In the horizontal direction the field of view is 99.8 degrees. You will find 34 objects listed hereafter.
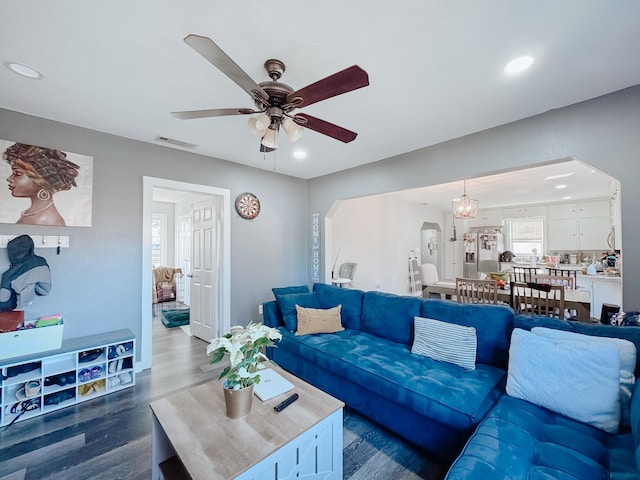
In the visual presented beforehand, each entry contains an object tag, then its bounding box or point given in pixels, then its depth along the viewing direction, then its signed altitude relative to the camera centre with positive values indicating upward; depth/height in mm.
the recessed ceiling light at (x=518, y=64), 1708 +1183
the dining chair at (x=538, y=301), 2888 -628
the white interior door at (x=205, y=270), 3805 -380
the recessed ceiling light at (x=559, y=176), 4180 +1108
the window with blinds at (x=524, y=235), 6723 +261
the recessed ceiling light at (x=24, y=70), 1782 +1188
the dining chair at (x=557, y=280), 3340 -444
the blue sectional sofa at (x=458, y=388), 1149 -913
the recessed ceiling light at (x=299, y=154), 3385 +1168
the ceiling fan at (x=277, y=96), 1227 +828
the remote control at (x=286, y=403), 1475 -891
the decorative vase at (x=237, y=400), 1391 -812
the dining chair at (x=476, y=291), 3340 -586
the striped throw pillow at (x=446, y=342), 2033 -771
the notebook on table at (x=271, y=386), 1610 -890
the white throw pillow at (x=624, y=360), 1365 -620
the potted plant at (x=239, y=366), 1379 -639
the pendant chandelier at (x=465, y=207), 4242 +617
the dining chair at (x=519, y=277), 3702 -459
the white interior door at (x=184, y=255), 6331 -241
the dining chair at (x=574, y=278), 3338 -416
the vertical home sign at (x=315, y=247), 4582 -33
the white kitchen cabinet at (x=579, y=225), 5805 +453
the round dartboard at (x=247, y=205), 3895 +587
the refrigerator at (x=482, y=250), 7082 -123
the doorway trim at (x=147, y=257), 3045 -139
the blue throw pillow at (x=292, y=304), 2994 -690
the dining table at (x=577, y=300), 3002 -633
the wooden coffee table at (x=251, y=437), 1146 -909
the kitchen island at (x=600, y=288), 3326 -542
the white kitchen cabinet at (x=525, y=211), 6664 +878
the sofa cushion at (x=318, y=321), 2842 -810
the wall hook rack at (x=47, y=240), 2336 +40
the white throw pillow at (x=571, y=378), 1375 -734
